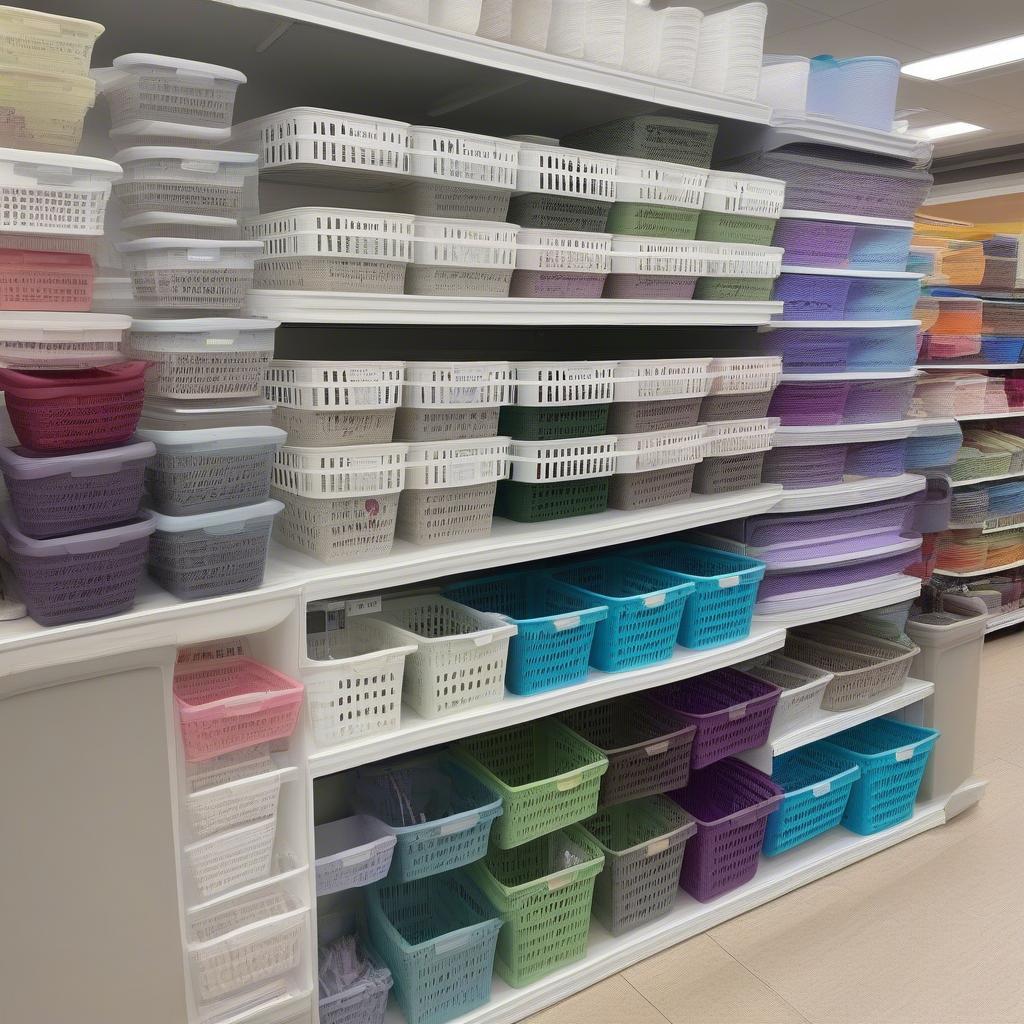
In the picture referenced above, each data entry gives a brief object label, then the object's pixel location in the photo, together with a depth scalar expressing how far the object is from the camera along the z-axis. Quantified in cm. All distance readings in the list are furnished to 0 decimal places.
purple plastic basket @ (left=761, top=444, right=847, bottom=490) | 259
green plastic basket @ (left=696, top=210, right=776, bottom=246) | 229
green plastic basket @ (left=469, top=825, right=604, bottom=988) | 204
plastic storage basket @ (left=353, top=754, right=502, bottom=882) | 190
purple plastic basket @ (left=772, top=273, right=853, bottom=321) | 251
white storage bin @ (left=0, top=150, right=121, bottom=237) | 138
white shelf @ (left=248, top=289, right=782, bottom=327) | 167
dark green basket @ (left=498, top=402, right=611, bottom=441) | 207
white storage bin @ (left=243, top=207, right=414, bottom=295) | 167
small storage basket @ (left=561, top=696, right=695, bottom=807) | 221
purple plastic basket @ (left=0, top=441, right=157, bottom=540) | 139
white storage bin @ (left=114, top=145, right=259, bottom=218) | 155
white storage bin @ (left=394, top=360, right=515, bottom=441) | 186
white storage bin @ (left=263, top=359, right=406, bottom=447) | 173
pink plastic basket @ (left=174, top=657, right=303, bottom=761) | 157
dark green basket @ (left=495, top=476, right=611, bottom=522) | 214
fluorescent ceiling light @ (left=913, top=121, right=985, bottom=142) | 754
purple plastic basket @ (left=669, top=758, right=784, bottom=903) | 239
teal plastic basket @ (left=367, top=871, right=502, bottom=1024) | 193
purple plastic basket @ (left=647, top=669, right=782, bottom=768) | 233
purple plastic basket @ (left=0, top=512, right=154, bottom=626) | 140
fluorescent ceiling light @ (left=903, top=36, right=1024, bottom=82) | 555
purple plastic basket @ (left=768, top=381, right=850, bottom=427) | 257
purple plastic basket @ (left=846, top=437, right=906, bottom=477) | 278
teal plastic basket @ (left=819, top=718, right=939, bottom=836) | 274
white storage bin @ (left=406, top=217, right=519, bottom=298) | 180
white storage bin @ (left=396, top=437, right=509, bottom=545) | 189
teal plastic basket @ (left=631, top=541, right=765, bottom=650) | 231
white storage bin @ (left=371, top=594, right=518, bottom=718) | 187
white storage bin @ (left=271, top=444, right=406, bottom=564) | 175
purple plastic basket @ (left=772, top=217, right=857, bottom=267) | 249
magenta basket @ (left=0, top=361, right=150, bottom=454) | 138
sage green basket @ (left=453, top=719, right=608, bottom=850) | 203
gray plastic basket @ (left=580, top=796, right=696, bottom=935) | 223
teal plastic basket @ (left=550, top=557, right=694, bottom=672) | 214
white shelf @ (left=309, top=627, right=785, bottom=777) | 178
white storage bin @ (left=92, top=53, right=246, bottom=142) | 150
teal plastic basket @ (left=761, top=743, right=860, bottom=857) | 258
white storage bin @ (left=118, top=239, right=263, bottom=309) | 157
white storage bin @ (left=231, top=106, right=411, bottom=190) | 163
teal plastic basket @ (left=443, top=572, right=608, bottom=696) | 200
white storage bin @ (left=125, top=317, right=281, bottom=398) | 157
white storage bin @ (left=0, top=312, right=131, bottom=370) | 143
